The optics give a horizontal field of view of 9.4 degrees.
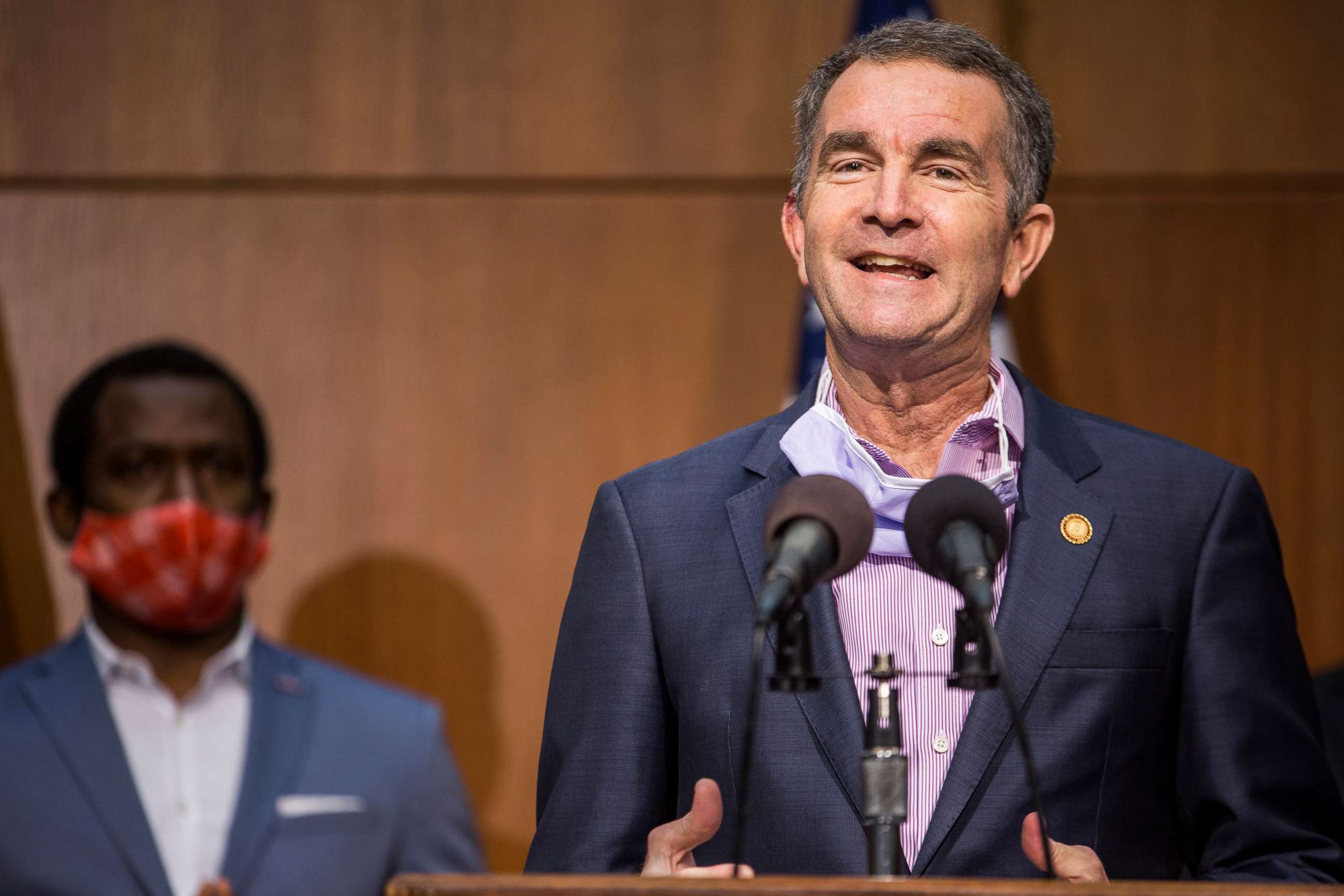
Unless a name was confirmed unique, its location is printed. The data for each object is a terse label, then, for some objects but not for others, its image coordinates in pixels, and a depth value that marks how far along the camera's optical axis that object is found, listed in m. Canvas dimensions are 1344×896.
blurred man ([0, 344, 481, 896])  5.81
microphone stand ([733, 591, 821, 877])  5.32
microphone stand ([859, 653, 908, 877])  5.28
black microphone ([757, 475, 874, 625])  5.28
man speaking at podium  5.51
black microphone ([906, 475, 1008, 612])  5.30
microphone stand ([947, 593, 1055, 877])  5.27
